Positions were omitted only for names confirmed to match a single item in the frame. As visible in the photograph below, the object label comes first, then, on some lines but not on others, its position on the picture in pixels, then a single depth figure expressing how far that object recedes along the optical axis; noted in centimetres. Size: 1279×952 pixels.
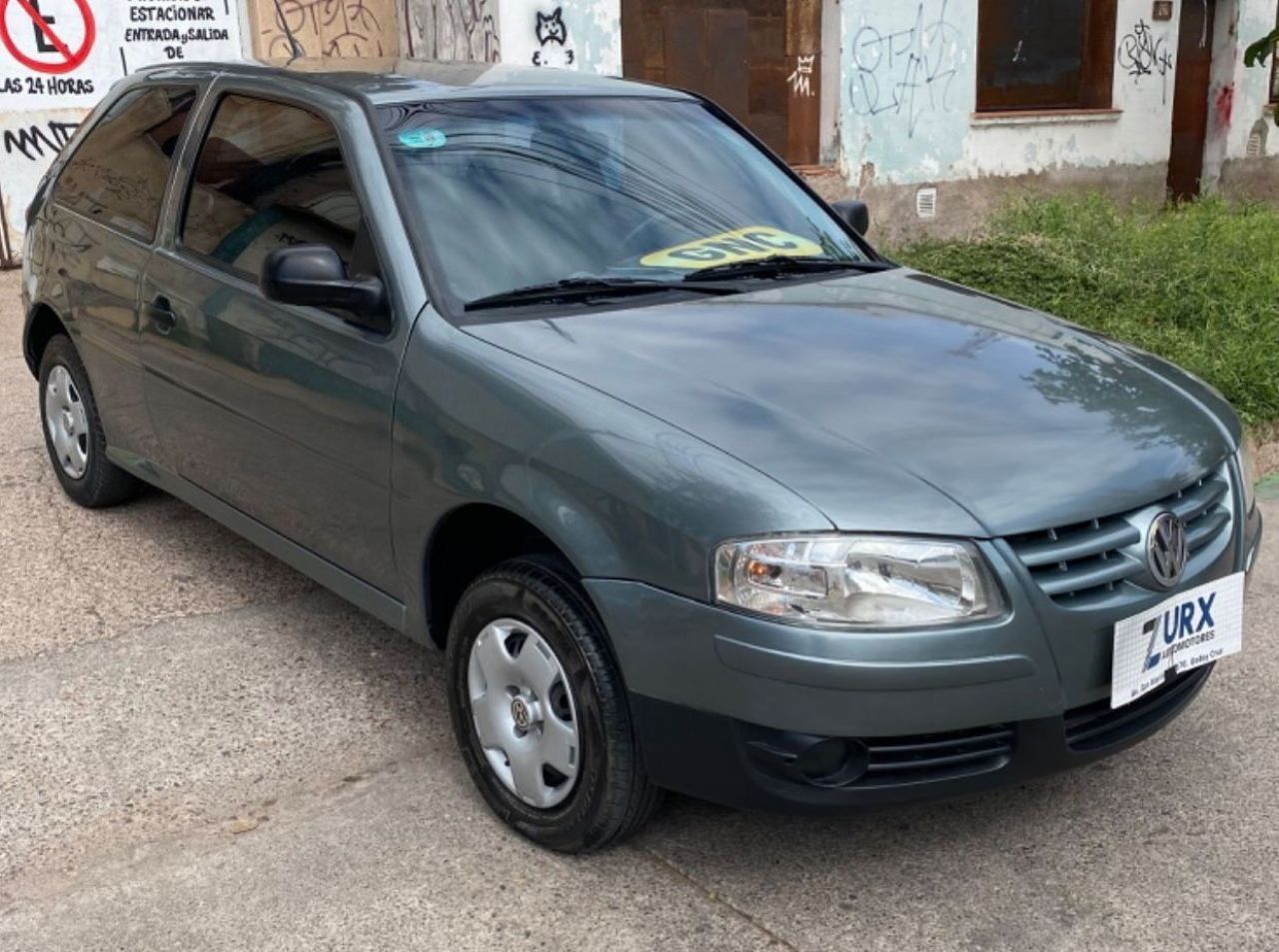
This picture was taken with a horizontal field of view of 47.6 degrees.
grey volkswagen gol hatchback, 280
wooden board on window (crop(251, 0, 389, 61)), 1088
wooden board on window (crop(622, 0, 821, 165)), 1160
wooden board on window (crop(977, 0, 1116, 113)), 1373
